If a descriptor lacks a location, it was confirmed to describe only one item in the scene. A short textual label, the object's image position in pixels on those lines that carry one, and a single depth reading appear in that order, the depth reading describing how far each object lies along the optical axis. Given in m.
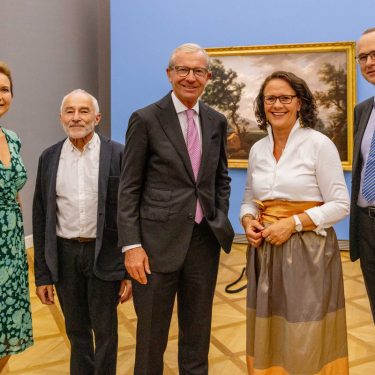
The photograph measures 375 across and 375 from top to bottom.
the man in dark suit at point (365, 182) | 2.74
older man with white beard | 2.70
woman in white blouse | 2.29
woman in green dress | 2.66
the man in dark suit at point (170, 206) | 2.42
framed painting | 7.20
